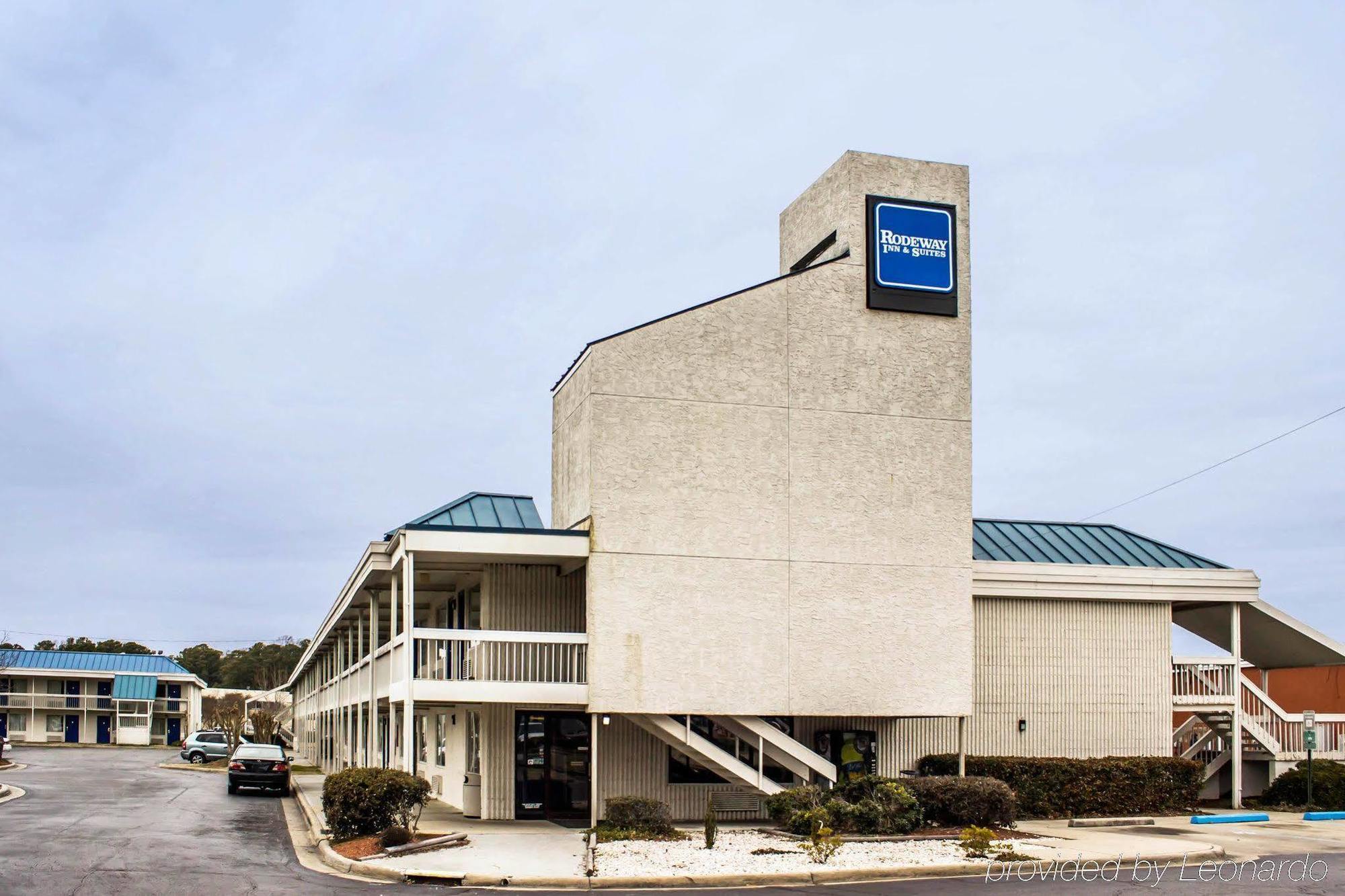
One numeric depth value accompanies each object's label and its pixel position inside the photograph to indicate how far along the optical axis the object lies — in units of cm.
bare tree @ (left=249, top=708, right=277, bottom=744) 5953
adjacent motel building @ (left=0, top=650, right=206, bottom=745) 8594
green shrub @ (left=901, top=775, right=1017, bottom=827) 2338
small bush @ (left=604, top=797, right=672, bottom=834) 2259
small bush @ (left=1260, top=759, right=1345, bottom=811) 2858
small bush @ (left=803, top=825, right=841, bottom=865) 1962
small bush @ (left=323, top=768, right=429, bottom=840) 2148
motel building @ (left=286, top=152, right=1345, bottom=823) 2420
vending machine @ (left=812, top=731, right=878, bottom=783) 2627
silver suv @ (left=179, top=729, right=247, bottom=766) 5950
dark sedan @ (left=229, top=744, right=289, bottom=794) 3619
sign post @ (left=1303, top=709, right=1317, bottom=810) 2805
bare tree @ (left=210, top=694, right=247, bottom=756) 6184
